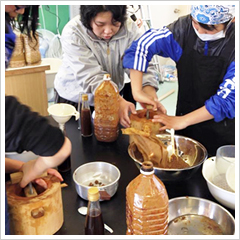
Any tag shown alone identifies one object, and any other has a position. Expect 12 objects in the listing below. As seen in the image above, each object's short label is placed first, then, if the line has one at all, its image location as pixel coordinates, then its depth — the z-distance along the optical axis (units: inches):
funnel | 50.1
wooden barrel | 27.4
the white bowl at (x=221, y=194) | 32.7
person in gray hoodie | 53.9
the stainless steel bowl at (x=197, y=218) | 31.7
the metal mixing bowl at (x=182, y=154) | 36.2
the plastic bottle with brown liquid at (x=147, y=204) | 27.0
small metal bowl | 38.1
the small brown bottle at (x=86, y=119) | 51.8
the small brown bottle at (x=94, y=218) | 26.8
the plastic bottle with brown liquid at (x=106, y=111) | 49.3
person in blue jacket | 50.1
